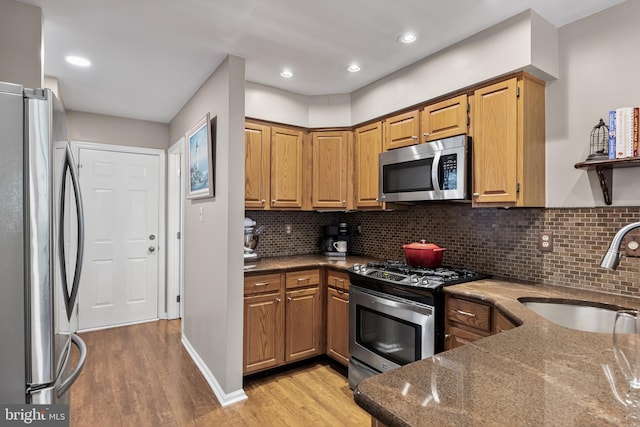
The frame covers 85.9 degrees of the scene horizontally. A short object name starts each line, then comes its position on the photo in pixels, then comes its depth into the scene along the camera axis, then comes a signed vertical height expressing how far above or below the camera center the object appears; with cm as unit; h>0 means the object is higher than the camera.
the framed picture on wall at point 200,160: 267 +43
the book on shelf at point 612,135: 179 +40
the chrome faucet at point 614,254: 101 -13
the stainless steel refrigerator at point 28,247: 106 -11
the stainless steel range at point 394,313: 208 -68
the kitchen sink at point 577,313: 170 -53
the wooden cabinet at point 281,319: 265 -88
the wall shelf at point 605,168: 178 +24
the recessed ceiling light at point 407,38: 222 +114
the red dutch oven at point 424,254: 251 -32
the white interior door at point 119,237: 384 -30
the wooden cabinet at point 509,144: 204 +41
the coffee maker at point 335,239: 347 -29
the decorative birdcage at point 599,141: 186 +39
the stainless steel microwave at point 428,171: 226 +29
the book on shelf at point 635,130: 174 +41
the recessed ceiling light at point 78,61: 251 +113
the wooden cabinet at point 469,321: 180 -61
